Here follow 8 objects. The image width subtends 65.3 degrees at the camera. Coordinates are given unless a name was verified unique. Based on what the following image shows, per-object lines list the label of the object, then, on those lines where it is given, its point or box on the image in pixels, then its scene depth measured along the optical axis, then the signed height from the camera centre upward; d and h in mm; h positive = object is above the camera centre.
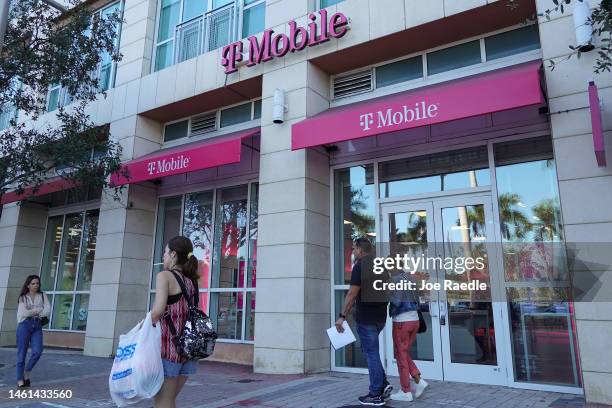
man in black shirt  5578 -103
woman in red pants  5875 -236
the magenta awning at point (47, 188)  10857 +2782
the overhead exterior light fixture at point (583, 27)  6156 +3637
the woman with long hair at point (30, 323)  7250 -217
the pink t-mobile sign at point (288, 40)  8812 +5145
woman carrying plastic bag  3811 +7
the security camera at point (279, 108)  8930 +3726
